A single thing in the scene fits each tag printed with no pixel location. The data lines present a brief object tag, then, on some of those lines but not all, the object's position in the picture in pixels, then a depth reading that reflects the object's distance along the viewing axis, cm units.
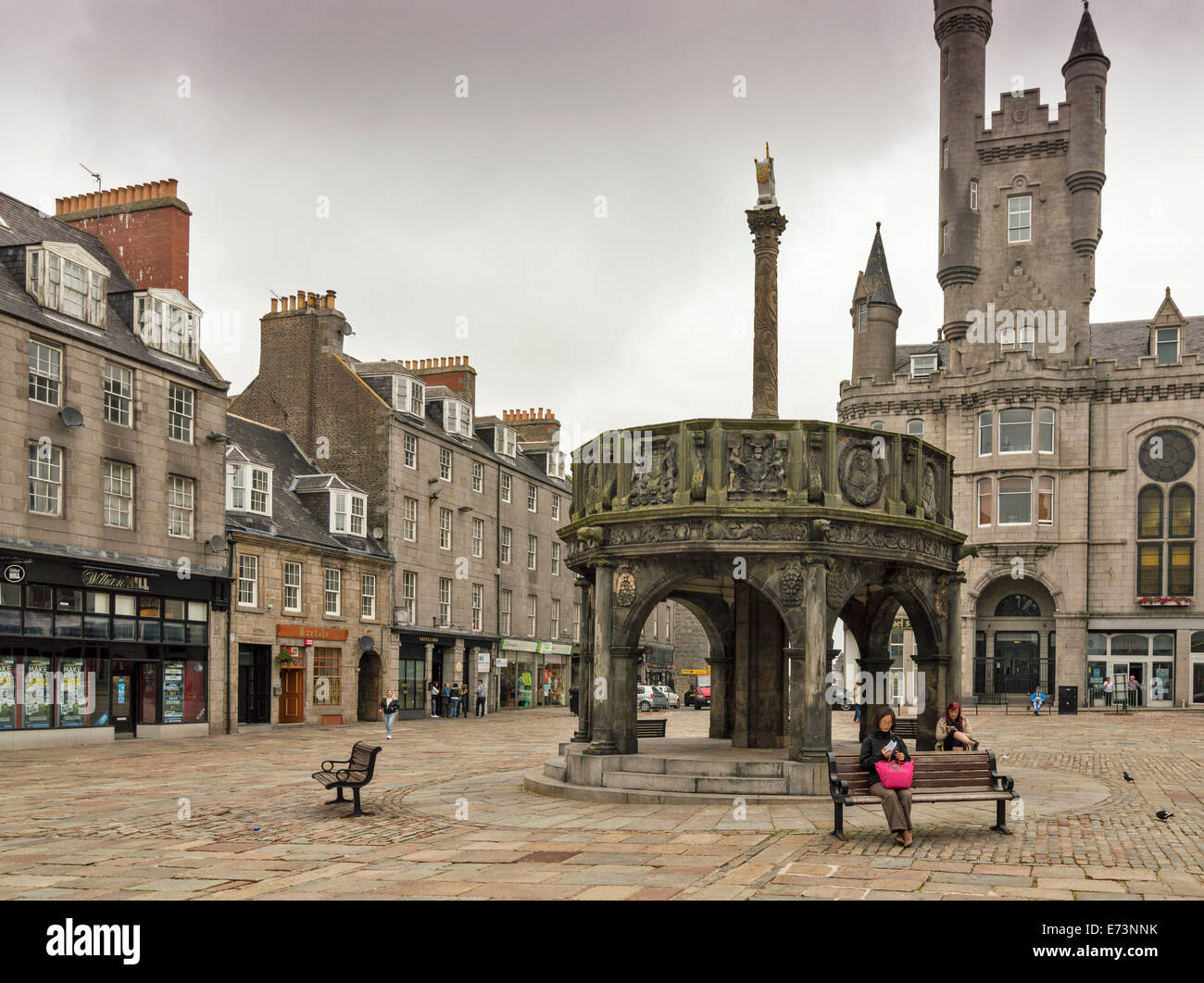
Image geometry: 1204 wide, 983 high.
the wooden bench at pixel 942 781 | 1271
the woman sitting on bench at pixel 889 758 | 1216
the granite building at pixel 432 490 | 4559
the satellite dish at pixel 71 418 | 2862
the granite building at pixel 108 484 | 2791
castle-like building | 5259
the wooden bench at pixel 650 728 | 2206
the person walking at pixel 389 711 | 3259
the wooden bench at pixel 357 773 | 1522
